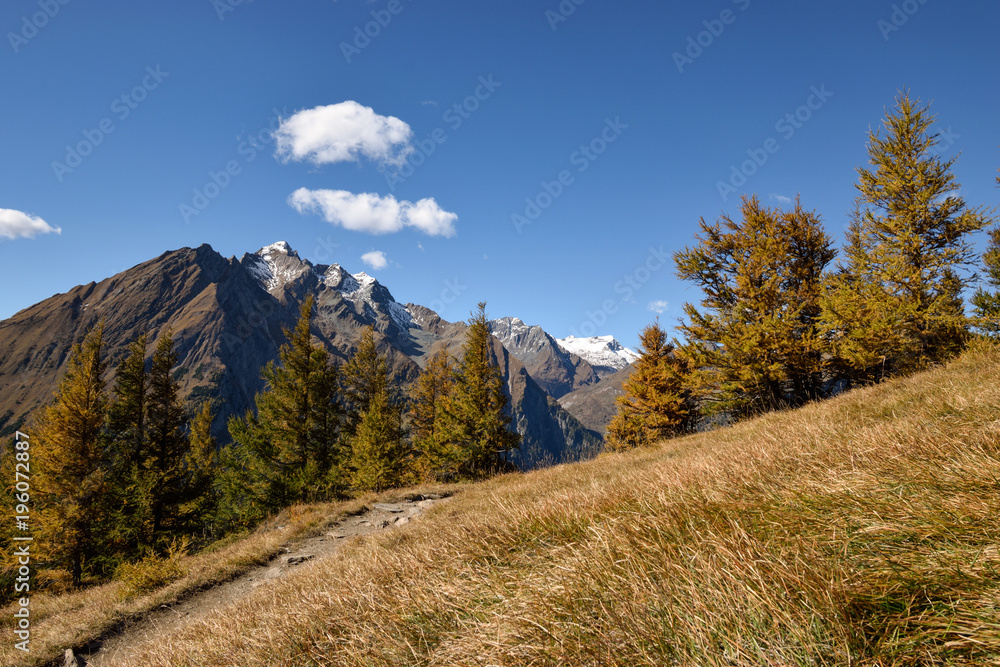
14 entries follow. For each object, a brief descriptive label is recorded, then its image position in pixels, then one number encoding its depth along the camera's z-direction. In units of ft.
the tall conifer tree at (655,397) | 73.46
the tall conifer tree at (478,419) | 65.05
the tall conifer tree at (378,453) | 62.39
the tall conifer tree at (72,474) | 50.16
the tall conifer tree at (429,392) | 88.33
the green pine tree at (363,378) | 84.07
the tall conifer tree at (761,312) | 48.73
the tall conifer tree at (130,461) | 55.52
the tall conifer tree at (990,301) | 41.27
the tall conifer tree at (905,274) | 43.52
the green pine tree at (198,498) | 64.08
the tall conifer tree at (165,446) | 60.59
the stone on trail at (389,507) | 41.11
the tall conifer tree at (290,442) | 64.18
